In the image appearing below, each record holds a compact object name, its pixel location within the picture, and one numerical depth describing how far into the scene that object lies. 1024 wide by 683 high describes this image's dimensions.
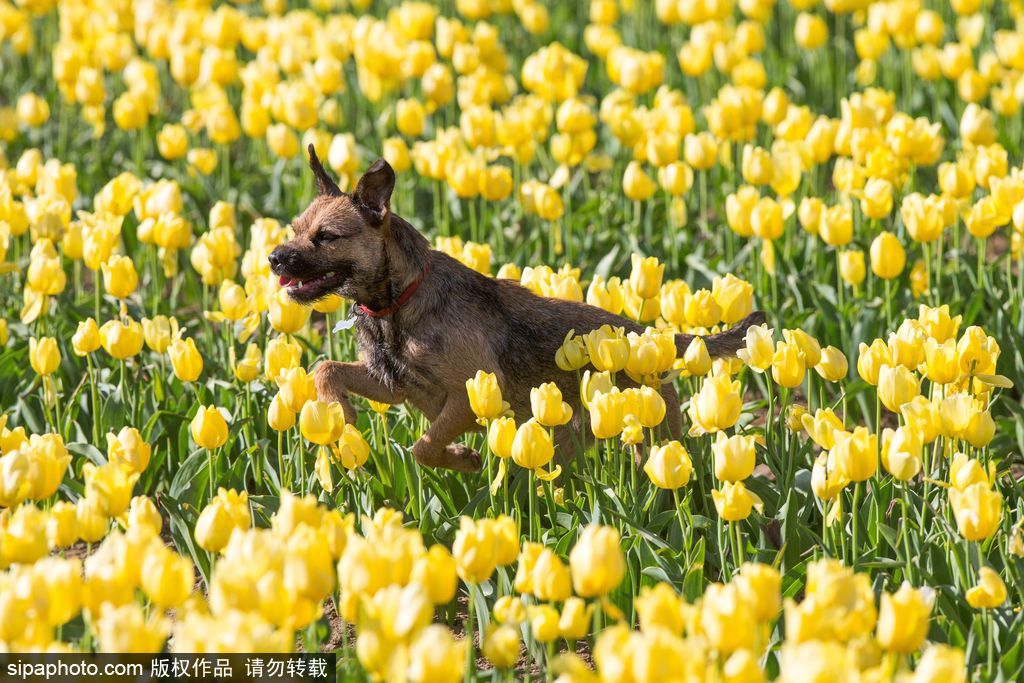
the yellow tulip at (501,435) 7.71
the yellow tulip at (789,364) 8.48
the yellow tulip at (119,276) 10.12
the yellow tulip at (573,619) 5.90
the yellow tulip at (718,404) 7.88
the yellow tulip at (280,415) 8.30
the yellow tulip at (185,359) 9.14
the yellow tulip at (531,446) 7.64
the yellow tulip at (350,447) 8.26
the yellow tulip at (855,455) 7.03
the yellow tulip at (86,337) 9.43
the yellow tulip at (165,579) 5.62
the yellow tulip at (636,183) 12.80
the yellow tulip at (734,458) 7.26
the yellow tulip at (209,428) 8.05
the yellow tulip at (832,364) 8.72
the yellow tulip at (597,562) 5.80
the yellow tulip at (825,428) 7.58
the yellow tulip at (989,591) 6.38
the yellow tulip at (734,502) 7.18
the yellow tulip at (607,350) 8.48
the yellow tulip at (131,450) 7.70
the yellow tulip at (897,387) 7.79
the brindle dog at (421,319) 9.10
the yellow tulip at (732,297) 9.59
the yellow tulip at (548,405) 8.01
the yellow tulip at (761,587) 5.48
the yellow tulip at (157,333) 9.78
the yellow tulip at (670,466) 7.55
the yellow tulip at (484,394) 8.16
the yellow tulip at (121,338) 9.25
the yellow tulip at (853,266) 10.96
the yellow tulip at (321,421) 7.81
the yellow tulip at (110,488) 6.69
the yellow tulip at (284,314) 9.71
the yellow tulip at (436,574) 5.64
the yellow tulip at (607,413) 7.89
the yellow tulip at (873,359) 8.23
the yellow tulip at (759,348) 8.70
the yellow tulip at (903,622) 5.49
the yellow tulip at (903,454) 7.15
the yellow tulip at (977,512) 6.66
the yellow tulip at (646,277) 9.84
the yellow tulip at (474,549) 6.23
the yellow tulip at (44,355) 9.20
